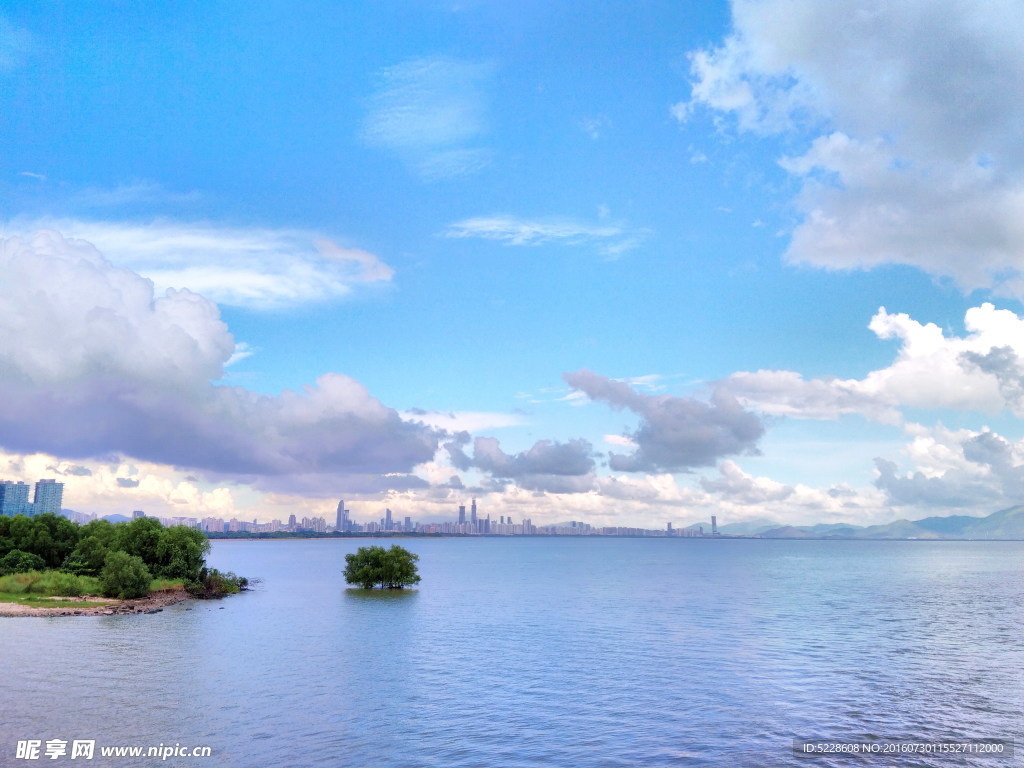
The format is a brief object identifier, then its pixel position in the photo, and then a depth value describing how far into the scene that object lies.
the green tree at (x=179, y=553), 138.00
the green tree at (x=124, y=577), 119.31
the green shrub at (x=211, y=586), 137.75
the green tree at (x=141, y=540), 135.75
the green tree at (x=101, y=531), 144.00
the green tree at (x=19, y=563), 127.31
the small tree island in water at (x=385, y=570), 160.50
